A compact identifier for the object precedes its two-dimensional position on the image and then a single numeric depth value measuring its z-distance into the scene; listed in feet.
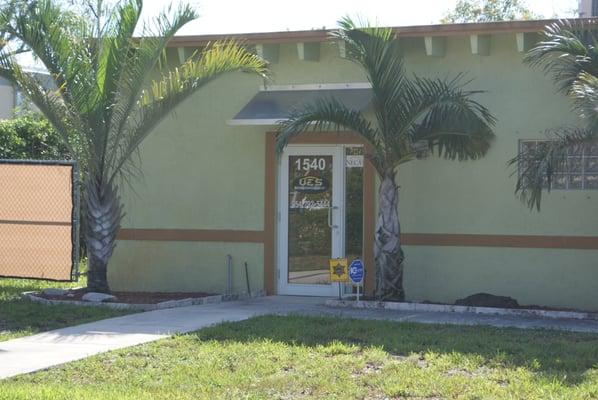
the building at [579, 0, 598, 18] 71.56
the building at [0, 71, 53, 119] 115.15
